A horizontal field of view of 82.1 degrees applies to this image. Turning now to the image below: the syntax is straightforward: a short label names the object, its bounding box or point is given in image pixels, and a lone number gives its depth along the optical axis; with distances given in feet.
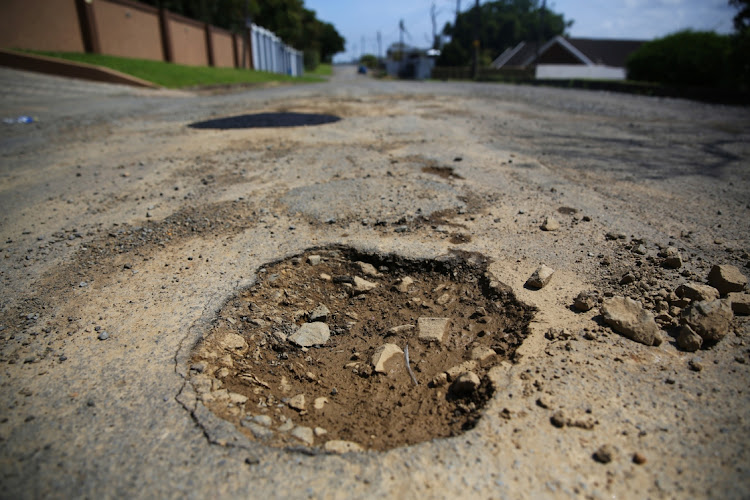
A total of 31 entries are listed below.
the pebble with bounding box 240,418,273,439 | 5.47
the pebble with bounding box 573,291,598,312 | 7.48
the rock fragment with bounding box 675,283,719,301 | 7.37
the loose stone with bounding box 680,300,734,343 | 6.52
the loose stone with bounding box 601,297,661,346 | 6.65
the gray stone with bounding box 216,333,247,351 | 7.29
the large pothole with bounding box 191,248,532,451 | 5.86
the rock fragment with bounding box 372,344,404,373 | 7.09
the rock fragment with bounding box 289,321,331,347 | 7.86
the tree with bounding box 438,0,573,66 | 181.16
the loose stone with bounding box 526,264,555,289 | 8.21
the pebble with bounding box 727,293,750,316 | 7.10
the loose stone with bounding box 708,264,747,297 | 7.62
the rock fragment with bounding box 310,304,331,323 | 8.53
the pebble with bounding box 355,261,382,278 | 9.57
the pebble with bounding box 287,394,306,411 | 6.25
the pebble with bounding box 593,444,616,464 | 4.86
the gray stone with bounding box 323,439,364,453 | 5.24
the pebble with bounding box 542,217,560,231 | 10.56
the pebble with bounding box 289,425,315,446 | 5.51
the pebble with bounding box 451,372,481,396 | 6.14
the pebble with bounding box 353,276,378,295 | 9.19
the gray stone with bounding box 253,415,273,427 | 5.72
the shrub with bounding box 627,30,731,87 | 46.52
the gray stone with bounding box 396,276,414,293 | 9.11
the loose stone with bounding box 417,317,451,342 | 7.68
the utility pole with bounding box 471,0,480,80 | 112.47
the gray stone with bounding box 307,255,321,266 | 9.80
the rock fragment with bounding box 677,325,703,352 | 6.40
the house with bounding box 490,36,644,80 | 119.65
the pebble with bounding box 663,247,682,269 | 8.61
